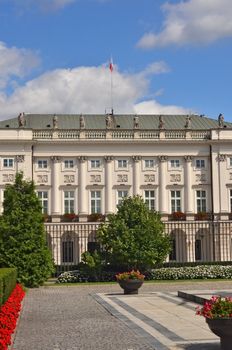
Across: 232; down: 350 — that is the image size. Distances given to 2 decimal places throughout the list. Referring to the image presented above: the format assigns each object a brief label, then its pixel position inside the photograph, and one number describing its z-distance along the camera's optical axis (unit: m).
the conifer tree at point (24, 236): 40.34
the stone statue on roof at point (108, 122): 67.62
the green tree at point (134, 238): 44.41
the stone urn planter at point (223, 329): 13.78
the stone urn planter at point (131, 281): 32.16
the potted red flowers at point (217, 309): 13.96
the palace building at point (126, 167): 66.88
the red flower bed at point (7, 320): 12.63
